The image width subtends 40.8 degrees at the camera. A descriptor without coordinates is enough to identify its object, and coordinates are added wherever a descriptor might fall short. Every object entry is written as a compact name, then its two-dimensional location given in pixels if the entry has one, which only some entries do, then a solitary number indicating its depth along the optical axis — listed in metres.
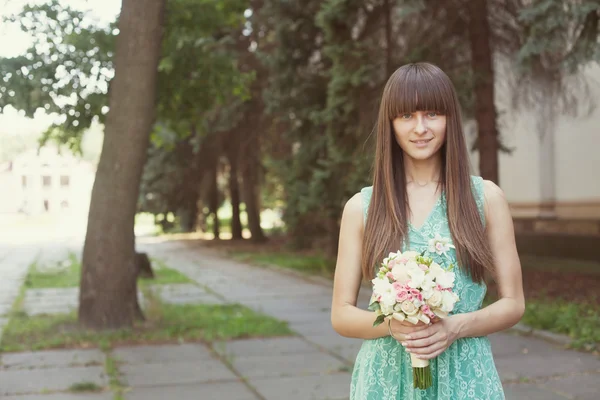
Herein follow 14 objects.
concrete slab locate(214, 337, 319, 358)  8.15
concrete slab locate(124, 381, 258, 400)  6.34
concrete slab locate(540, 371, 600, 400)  6.07
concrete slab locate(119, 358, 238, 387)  6.89
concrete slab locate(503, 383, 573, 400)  6.04
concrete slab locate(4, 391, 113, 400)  6.32
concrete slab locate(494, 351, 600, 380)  6.83
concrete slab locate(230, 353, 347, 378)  7.18
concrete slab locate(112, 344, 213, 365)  7.78
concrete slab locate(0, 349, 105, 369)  7.61
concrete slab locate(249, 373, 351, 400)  6.30
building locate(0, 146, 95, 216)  47.25
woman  2.42
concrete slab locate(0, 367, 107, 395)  6.67
